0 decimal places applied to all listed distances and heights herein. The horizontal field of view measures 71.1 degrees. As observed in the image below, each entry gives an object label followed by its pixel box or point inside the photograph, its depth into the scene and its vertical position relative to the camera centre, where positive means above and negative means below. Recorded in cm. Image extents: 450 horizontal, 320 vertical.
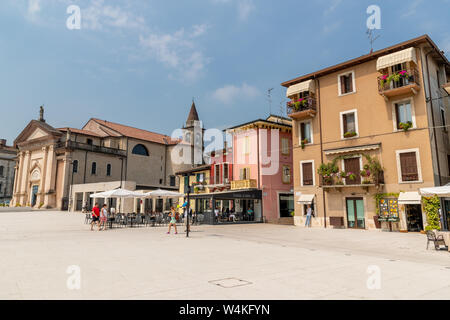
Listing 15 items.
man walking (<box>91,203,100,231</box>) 1875 -42
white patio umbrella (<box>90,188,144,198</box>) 2147 +88
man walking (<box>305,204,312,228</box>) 2312 -81
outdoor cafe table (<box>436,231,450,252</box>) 1134 -117
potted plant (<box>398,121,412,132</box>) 1967 +492
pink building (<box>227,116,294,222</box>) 2909 +342
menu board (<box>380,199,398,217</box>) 1980 -14
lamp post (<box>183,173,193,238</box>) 1543 +88
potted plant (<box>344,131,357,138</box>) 2223 +498
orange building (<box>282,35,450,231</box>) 1941 +462
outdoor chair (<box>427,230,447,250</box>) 1151 -125
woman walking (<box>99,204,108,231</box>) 1904 -49
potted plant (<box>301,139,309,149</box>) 2494 +497
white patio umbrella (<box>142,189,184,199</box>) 2415 +95
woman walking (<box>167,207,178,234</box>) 1666 -58
